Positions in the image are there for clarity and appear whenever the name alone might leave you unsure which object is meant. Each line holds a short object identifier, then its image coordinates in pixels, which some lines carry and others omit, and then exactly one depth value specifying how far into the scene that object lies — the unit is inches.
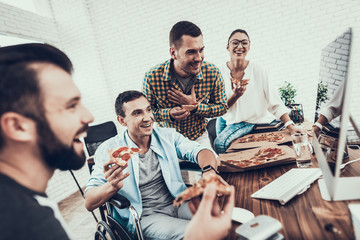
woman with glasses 87.1
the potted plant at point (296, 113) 96.9
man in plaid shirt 71.2
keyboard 36.3
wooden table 27.8
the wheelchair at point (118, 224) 47.7
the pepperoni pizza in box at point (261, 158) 49.8
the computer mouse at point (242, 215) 32.7
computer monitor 24.9
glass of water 47.1
